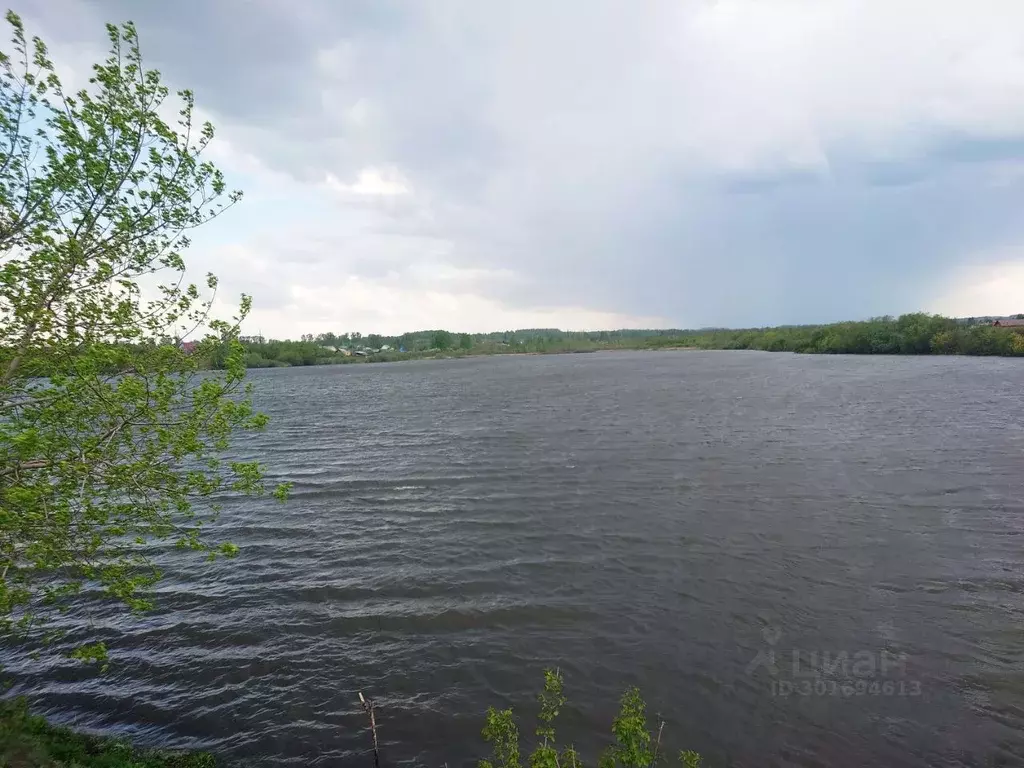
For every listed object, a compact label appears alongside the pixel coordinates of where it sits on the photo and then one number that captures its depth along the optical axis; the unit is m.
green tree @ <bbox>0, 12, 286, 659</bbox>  8.07
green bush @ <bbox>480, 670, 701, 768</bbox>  6.14
